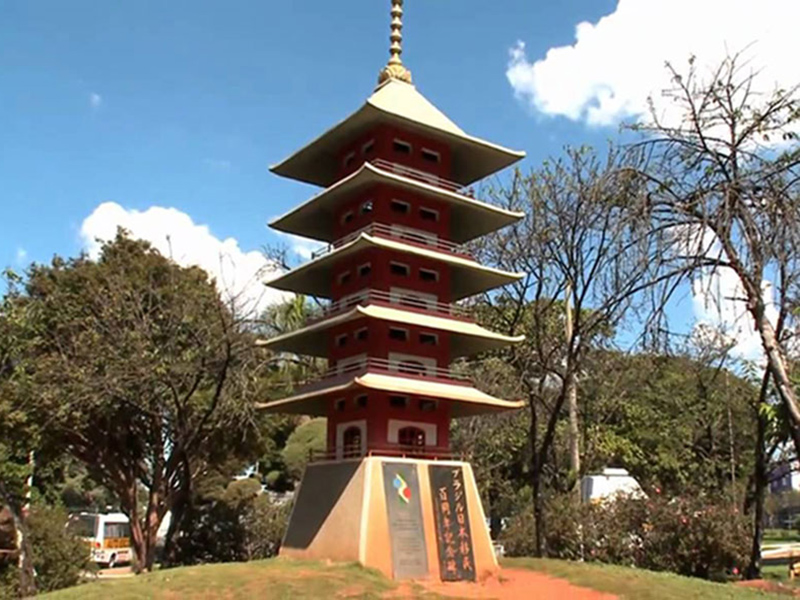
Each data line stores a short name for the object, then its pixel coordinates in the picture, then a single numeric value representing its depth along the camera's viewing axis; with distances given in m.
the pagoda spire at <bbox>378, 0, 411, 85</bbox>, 27.72
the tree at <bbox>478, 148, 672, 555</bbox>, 27.88
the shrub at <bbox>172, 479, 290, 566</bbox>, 30.84
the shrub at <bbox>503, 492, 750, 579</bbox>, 26.17
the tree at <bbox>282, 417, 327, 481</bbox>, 38.00
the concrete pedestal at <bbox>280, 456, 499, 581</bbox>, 20.77
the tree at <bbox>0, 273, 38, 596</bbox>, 22.20
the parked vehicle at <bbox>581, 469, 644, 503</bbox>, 36.00
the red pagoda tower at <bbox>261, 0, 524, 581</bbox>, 21.56
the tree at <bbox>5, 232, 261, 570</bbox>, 26.86
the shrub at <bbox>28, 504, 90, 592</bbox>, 23.62
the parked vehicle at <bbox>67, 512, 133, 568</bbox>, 42.87
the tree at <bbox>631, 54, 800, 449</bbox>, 10.09
